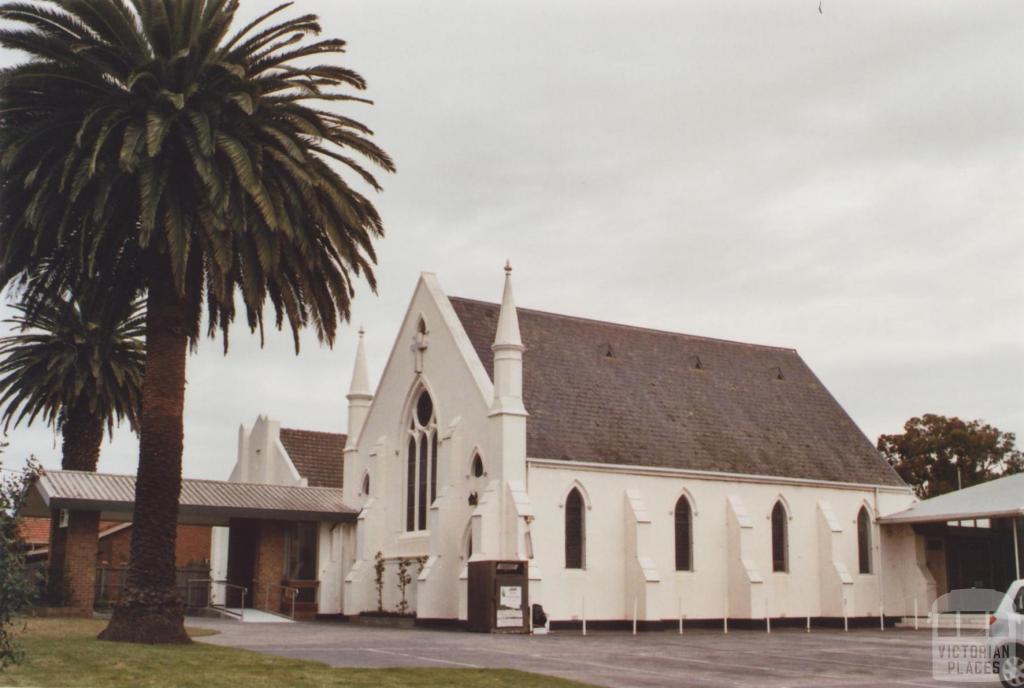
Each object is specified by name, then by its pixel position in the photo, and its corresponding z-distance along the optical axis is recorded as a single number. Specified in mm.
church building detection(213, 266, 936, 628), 38469
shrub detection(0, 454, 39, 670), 14164
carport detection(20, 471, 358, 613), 36312
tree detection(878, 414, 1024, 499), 68125
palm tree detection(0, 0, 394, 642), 23281
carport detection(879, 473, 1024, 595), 44625
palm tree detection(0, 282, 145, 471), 44219
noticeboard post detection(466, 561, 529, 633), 34938
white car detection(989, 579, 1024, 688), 17297
